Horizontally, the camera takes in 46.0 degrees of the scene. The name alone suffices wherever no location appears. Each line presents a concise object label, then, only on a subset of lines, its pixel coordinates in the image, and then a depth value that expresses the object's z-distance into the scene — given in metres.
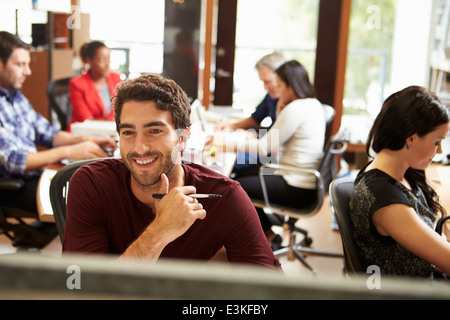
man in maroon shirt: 1.20
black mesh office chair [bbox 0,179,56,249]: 2.27
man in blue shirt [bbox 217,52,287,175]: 3.22
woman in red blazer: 3.39
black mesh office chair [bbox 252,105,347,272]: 2.70
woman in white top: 2.76
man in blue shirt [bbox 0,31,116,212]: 2.30
